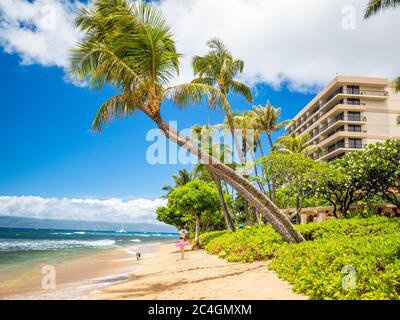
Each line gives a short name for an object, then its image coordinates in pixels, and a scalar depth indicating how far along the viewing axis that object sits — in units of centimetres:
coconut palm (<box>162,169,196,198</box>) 4519
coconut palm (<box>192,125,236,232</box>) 2733
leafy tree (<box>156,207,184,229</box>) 3938
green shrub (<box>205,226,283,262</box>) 1178
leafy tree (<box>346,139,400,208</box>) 1772
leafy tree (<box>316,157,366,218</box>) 1645
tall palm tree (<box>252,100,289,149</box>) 3064
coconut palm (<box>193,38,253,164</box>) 2031
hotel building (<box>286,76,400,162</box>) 5153
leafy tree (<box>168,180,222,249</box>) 2243
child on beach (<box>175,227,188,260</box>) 1700
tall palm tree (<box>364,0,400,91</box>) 1548
